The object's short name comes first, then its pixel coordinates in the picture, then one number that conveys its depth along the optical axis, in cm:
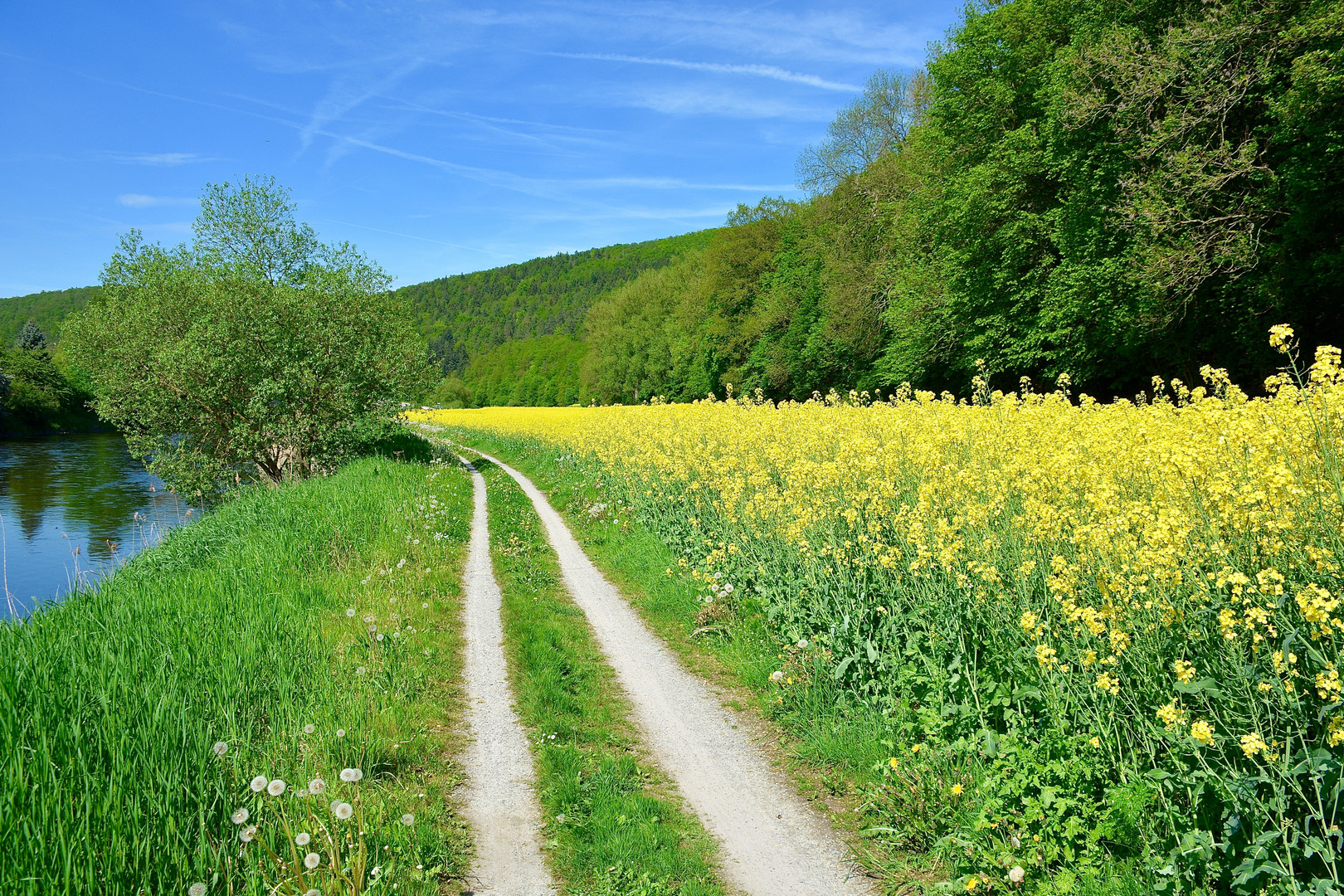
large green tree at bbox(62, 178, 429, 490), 2028
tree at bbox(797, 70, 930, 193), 3491
